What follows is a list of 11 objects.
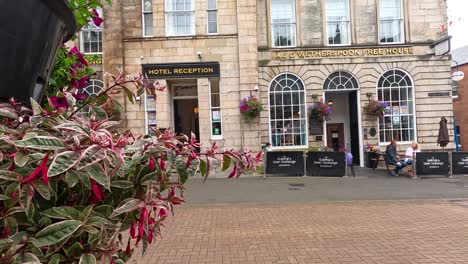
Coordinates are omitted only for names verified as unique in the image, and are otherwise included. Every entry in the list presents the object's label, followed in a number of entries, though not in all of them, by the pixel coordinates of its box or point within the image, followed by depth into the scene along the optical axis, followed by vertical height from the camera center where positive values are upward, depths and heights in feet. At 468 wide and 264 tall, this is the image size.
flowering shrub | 3.71 -0.39
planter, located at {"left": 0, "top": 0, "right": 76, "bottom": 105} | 4.43 +1.30
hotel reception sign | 56.75 +10.79
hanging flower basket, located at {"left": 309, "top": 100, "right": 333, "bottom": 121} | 58.85 +4.21
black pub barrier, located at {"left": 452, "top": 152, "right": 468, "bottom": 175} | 49.70 -3.73
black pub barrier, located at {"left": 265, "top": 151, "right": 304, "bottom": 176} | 49.06 -3.09
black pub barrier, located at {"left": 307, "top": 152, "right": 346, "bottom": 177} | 48.62 -3.29
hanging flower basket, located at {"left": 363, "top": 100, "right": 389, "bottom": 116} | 58.70 +4.58
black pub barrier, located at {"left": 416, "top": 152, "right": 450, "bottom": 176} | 48.78 -3.72
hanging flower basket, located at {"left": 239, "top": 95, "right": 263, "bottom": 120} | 55.31 +4.87
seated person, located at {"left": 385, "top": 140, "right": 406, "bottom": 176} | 50.67 -3.07
